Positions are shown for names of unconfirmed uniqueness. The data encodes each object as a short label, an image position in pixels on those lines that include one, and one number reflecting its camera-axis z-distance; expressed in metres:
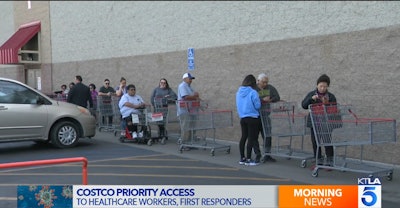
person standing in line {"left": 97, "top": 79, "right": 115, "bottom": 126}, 14.99
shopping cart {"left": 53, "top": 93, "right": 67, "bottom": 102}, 17.35
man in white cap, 10.83
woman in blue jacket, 9.03
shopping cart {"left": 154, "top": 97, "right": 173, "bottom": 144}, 12.22
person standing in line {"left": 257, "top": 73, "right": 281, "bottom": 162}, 9.35
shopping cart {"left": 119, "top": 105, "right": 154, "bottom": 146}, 12.14
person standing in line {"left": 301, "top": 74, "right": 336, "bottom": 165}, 8.40
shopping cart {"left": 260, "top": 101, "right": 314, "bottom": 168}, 9.20
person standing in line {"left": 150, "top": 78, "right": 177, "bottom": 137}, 12.48
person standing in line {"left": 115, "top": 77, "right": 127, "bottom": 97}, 14.53
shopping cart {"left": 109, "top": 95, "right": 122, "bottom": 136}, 14.10
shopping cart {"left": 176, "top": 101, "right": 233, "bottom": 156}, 10.77
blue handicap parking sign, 13.65
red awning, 21.69
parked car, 10.65
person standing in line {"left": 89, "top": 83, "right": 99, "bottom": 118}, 16.12
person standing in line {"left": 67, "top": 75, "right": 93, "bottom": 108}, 14.16
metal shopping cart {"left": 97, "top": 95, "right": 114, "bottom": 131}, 14.96
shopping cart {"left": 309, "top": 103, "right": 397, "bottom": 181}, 7.55
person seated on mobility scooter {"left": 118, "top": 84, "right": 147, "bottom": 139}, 12.38
